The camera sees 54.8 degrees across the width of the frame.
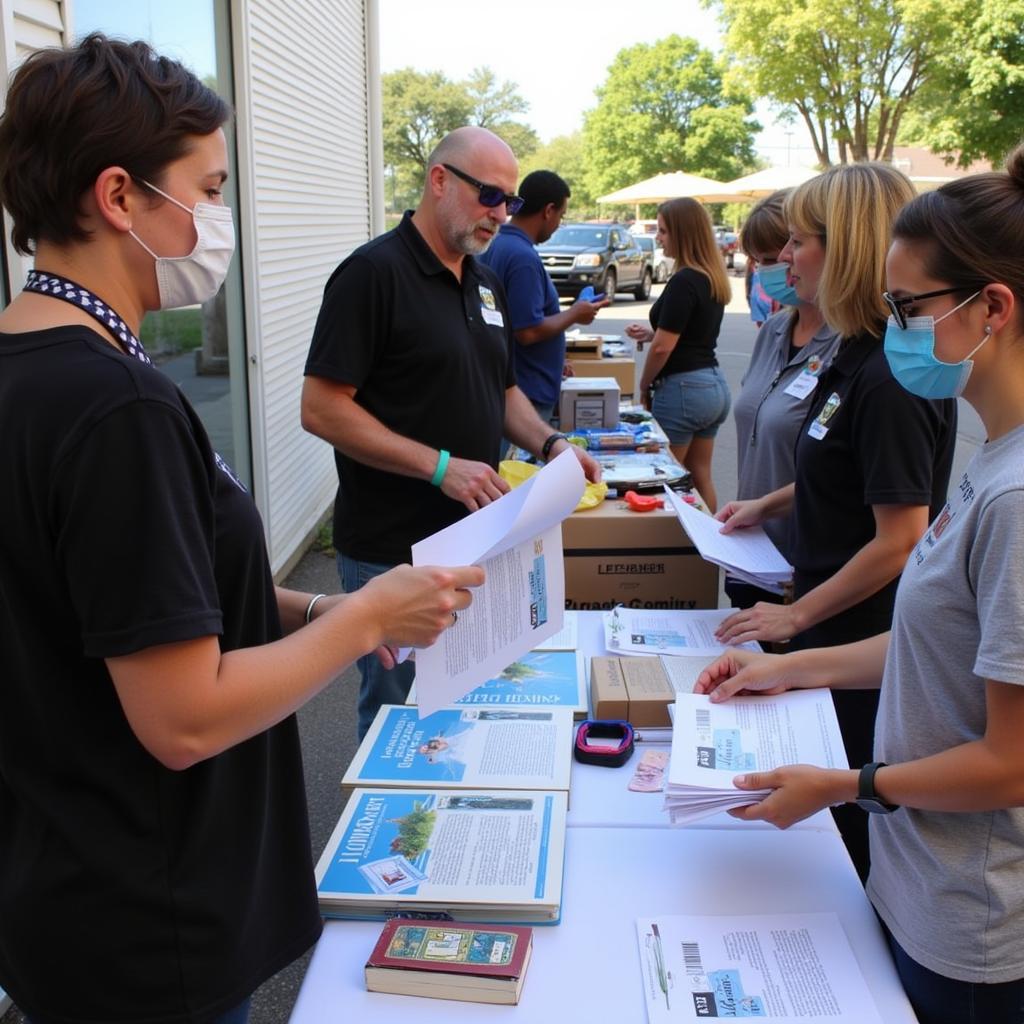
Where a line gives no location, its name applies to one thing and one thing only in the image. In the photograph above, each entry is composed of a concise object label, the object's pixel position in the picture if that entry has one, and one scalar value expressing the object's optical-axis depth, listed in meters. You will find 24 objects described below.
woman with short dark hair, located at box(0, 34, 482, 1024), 0.98
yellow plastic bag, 3.46
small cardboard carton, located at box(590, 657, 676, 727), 1.96
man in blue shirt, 4.75
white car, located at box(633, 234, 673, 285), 27.27
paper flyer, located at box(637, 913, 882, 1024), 1.24
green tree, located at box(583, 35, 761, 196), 47.31
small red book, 1.26
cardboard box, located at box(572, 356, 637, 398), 6.27
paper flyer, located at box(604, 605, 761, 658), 2.30
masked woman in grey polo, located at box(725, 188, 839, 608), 2.79
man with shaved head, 2.54
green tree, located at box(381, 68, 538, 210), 48.38
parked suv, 21.34
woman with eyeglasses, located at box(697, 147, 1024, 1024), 1.22
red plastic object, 3.45
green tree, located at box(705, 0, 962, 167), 21.78
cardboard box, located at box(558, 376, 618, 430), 5.02
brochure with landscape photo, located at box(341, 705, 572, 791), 1.76
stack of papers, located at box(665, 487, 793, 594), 2.56
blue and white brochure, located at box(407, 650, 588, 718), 2.07
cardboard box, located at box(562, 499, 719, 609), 3.37
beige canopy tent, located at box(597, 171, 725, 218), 17.18
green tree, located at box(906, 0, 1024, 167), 19.36
